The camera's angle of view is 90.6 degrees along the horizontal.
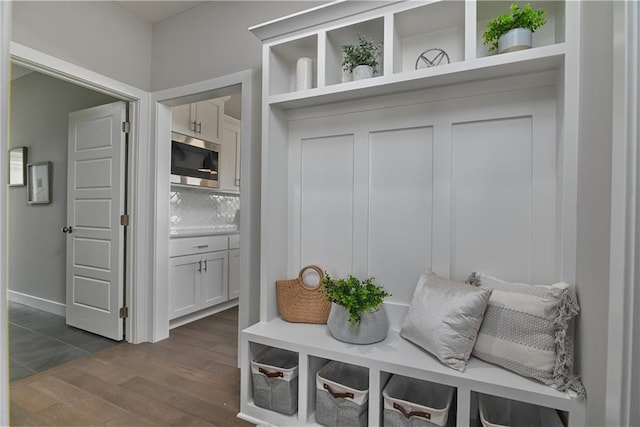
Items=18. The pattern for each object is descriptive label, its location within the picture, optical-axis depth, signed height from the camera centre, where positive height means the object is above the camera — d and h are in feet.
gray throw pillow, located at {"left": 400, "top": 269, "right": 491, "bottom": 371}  4.26 -1.50
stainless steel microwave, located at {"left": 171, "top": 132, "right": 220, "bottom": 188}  10.43 +1.72
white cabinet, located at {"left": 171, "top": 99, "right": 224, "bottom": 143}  10.57 +3.23
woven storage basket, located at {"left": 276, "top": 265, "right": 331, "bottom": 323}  5.94 -1.71
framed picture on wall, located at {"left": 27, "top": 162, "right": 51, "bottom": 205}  11.43 +0.94
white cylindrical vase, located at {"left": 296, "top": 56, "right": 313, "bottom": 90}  6.06 +2.66
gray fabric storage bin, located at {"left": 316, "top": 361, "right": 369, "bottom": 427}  4.74 -2.95
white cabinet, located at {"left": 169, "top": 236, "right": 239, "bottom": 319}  9.89 -2.16
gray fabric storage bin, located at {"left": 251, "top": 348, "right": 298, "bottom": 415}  5.25 -2.98
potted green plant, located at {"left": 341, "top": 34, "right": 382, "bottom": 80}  5.52 +2.70
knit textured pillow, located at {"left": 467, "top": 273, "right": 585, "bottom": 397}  3.85 -1.55
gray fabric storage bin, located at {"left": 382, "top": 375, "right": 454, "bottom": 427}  4.23 -2.80
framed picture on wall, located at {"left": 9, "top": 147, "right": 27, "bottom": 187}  12.15 +1.63
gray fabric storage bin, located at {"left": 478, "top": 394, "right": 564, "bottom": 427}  4.53 -2.93
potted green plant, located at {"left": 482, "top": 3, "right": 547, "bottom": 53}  4.50 +2.70
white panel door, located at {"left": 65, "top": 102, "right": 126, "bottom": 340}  8.96 -0.31
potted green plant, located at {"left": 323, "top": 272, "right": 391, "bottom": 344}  5.04 -1.65
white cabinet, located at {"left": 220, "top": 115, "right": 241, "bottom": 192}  13.11 +2.38
